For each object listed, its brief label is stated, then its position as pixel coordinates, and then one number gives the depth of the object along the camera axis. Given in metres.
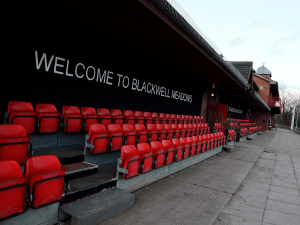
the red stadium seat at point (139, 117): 6.37
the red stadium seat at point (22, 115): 3.47
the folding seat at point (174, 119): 8.25
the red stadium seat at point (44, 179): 2.22
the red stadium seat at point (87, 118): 4.64
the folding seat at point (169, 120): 7.87
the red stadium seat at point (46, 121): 3.77
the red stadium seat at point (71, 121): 4.25
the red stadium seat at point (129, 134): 4.54
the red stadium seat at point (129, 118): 6.03
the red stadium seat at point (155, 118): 7.09
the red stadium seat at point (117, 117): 5.53
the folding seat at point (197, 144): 6.14
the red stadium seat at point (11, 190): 1.95
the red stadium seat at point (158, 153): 4.22
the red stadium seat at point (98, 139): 3.79
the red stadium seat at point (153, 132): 5.40
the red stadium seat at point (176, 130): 6.63
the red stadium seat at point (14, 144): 2.57
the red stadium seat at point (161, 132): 5.79
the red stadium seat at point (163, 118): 7.52
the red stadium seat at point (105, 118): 5.07
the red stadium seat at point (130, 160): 3.42
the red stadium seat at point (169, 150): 4.60
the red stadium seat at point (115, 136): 4.16
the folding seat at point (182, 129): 7.11
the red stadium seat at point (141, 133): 4.95
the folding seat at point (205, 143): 6.69
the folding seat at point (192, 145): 5.76
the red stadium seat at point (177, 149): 4.96
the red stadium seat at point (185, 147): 5.32
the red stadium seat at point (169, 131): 6.18
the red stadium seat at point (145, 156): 3.82
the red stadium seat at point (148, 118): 6.76
